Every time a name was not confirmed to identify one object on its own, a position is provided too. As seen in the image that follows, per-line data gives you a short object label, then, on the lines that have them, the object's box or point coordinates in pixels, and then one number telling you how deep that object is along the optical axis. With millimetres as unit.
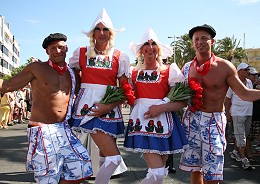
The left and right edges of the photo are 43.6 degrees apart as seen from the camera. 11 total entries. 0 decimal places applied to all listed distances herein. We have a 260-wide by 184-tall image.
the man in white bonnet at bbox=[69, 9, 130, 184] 3396
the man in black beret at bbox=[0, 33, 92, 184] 3209
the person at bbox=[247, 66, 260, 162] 6844
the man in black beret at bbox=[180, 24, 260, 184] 3562
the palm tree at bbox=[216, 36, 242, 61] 44681
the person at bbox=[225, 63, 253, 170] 6168
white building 61791
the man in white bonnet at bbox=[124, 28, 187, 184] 3360
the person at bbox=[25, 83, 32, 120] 14897
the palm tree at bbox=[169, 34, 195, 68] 37438
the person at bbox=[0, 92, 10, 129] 11766
